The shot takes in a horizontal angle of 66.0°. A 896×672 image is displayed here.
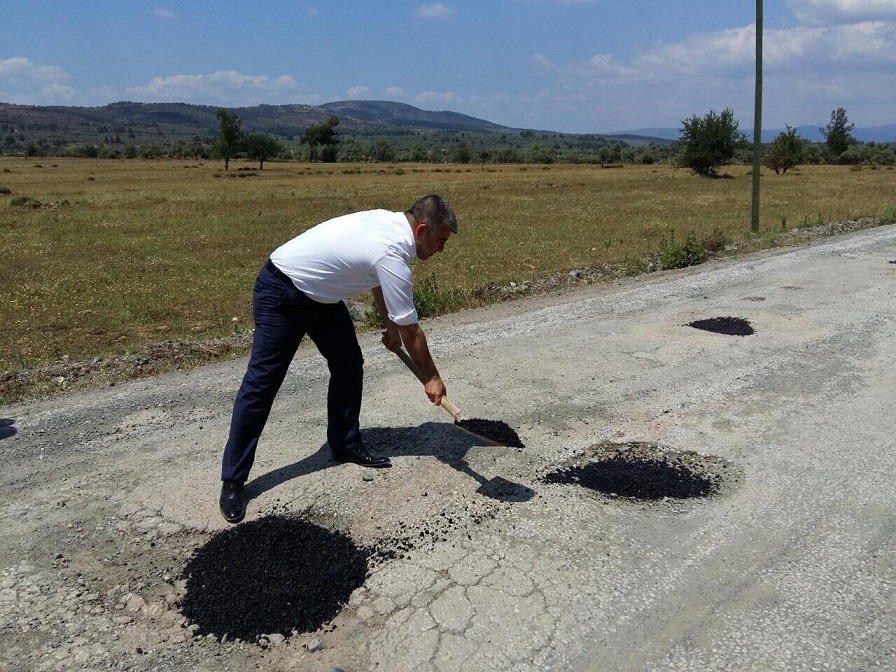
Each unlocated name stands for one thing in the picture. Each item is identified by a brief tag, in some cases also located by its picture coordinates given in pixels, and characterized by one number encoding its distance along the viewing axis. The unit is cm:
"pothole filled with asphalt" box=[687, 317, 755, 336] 733
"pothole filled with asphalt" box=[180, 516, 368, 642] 301
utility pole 1600
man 360
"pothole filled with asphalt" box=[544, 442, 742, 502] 405
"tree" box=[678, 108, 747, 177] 5272
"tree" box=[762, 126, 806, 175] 5409
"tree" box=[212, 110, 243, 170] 7600
